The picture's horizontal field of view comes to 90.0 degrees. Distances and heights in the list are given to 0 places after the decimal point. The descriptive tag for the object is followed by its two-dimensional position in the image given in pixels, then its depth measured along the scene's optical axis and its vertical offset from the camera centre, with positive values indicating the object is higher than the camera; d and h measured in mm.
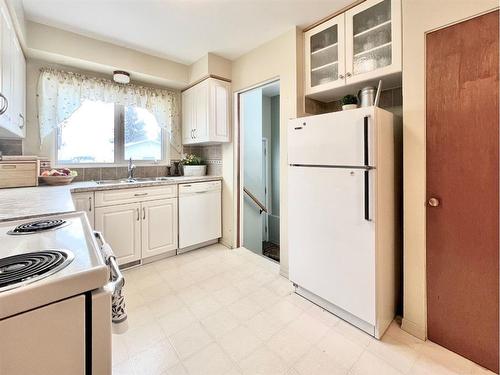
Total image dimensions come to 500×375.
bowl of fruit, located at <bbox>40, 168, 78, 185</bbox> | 2449 +82
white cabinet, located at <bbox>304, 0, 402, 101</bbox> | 1806 +1086
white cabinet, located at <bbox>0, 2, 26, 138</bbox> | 1493 +776
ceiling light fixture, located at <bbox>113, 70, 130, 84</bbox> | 2822 +1232
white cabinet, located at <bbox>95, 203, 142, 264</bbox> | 2488 -445
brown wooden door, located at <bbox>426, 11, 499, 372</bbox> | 1372 -30
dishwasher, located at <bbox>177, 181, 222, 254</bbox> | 3058 -386
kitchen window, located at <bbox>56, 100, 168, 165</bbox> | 2877 +612
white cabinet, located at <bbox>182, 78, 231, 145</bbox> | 3061 +924
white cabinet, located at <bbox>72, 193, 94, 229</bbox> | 2326 -160
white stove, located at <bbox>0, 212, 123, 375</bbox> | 550 -303
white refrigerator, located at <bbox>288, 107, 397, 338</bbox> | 1627 -208
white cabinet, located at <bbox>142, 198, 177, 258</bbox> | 2775 -485
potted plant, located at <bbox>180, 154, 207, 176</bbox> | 3455 +252
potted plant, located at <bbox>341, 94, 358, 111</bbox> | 2018 +660
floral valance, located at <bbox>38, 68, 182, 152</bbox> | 2602 +1051
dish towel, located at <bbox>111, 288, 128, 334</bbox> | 819 -431
